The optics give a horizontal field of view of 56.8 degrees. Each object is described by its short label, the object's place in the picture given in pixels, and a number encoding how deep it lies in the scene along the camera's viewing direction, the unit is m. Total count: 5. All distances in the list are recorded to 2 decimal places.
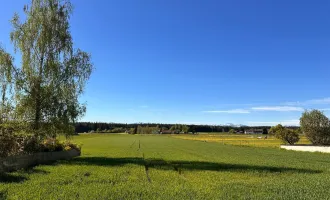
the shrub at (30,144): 23.18
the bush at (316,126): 61.11
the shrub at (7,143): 19.61
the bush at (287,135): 72.94
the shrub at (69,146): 33.03
